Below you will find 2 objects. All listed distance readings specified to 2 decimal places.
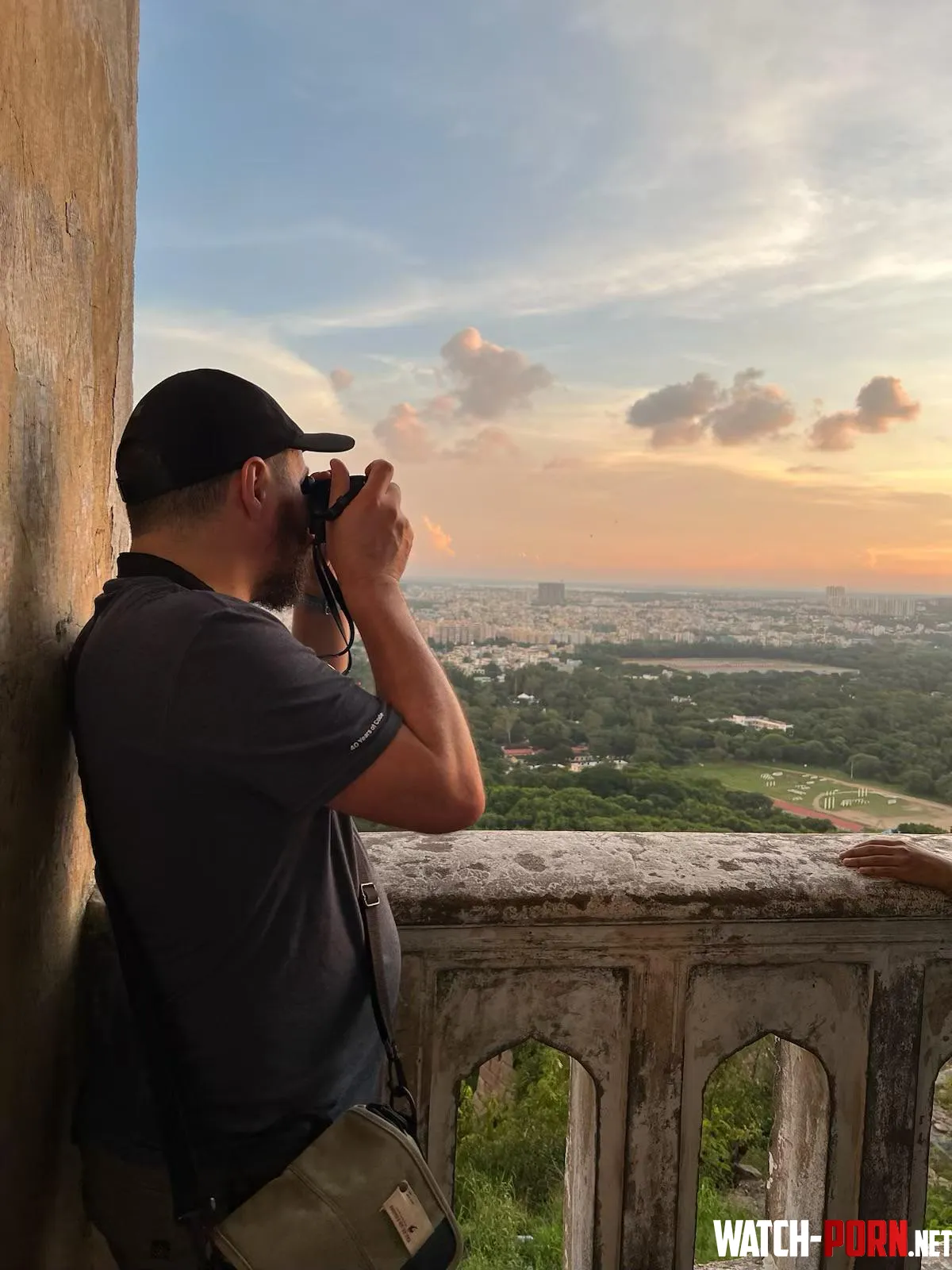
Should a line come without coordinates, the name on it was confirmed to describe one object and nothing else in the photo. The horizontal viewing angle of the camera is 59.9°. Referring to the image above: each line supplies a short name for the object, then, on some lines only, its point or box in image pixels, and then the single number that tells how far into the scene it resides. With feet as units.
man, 3.74
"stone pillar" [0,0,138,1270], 3.64
